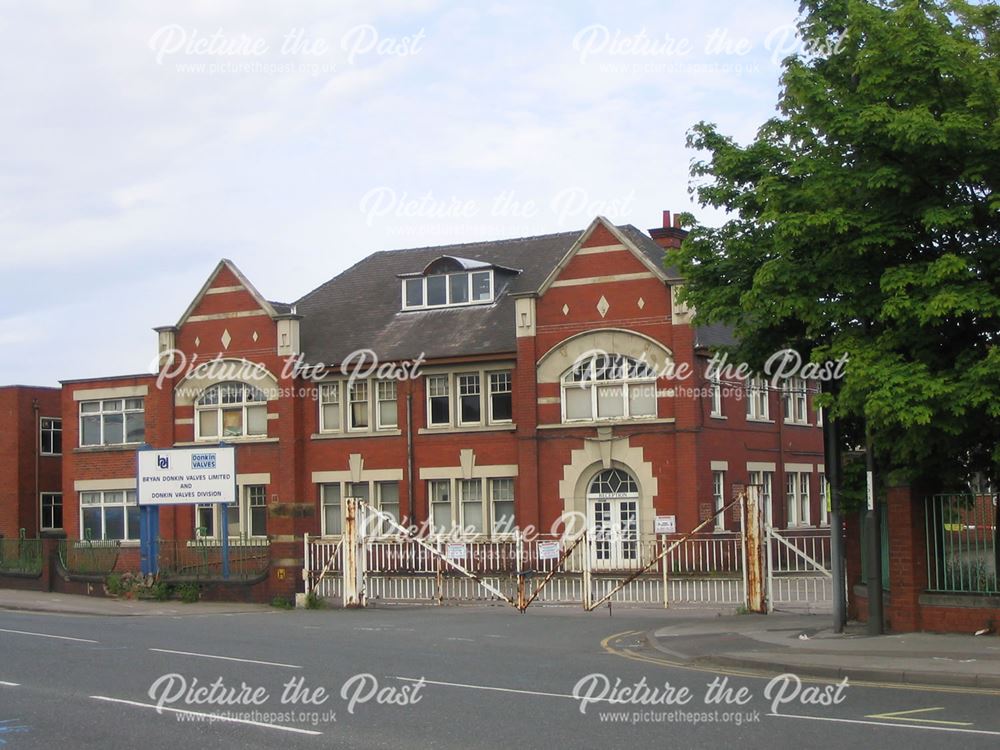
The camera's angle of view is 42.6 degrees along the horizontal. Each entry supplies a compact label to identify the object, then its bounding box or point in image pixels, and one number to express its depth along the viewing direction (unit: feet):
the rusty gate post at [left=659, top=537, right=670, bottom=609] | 82.96
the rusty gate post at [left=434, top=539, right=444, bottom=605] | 90.84
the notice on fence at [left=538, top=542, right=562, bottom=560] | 85.87
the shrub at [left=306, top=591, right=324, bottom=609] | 91.15
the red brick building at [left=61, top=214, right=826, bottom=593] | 121.60
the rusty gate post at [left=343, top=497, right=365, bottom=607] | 89.45
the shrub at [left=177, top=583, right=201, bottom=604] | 95.96
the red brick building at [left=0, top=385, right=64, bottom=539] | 156.56
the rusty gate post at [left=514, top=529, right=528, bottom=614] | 84.06
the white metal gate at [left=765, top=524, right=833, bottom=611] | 77.97
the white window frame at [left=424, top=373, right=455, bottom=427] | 131.44
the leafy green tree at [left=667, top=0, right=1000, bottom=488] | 51.93
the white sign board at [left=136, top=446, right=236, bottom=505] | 101.55
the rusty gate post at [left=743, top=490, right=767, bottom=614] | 76.28
